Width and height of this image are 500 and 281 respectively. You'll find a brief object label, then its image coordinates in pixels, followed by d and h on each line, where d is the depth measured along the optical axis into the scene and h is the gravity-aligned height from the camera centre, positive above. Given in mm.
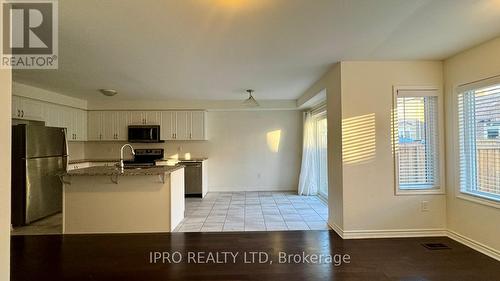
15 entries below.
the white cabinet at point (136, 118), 6723 +685
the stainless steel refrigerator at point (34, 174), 4258 -440
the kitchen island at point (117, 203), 3842 -819
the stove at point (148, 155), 6892 -246
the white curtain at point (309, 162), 6578 -457
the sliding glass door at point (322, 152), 6242 -215
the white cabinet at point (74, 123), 5812 +539
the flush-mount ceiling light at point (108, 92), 4499 +909
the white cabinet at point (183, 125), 6762 +500
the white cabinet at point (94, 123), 6680 +573
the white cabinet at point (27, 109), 4547 +677
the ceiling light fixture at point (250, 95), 5325 +951
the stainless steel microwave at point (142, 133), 6609 +304
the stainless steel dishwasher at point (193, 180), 6367 -822
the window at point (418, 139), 3604 +41
